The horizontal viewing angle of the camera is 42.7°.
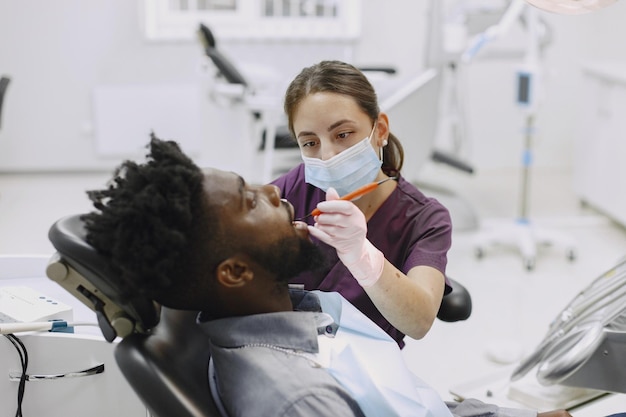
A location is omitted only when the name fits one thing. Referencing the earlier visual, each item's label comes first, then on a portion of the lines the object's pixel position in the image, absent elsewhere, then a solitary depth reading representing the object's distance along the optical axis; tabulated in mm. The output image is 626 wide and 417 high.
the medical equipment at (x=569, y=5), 1378
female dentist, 1473
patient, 975
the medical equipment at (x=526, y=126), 3334
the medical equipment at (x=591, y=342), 1782
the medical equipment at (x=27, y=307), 1310
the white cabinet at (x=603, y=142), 3791
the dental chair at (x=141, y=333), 985
